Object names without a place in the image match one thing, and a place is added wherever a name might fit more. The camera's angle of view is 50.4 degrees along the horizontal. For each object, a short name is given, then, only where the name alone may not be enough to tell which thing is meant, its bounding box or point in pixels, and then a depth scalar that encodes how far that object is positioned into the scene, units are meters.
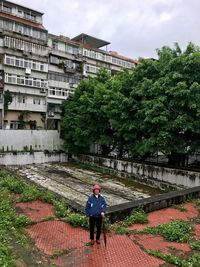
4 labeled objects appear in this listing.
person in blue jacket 4.42
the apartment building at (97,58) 28.84
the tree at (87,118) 17.86
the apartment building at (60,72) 25.62
